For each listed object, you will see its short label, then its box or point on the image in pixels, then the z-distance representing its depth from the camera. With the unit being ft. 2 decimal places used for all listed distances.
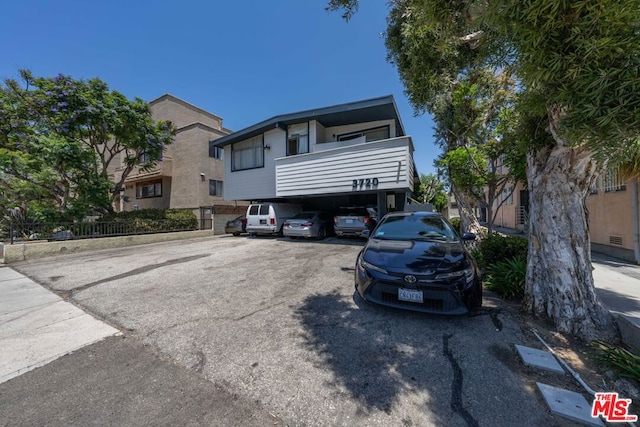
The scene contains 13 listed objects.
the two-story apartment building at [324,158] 27.99
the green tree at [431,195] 84.79
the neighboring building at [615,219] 22.31
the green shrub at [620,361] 6.94
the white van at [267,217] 36.68
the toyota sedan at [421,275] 9.68
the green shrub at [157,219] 37.96
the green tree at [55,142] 31.09
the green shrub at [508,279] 13.29
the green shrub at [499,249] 16.72
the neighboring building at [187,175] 53.31
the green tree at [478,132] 20.62
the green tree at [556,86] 5.46
